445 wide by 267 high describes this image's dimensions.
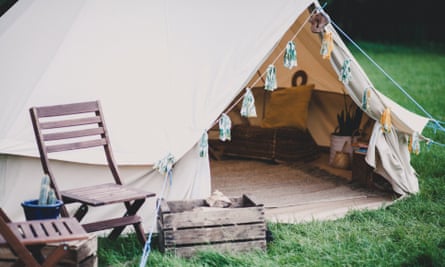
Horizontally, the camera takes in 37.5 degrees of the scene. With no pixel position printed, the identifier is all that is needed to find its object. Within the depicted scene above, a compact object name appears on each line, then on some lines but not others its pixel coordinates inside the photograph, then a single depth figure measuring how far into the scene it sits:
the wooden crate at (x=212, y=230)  4.18
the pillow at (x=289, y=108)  7.44
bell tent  4.64
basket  6.94
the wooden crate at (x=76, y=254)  3.69
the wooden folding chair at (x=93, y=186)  4.04
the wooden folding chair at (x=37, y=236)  3.24
